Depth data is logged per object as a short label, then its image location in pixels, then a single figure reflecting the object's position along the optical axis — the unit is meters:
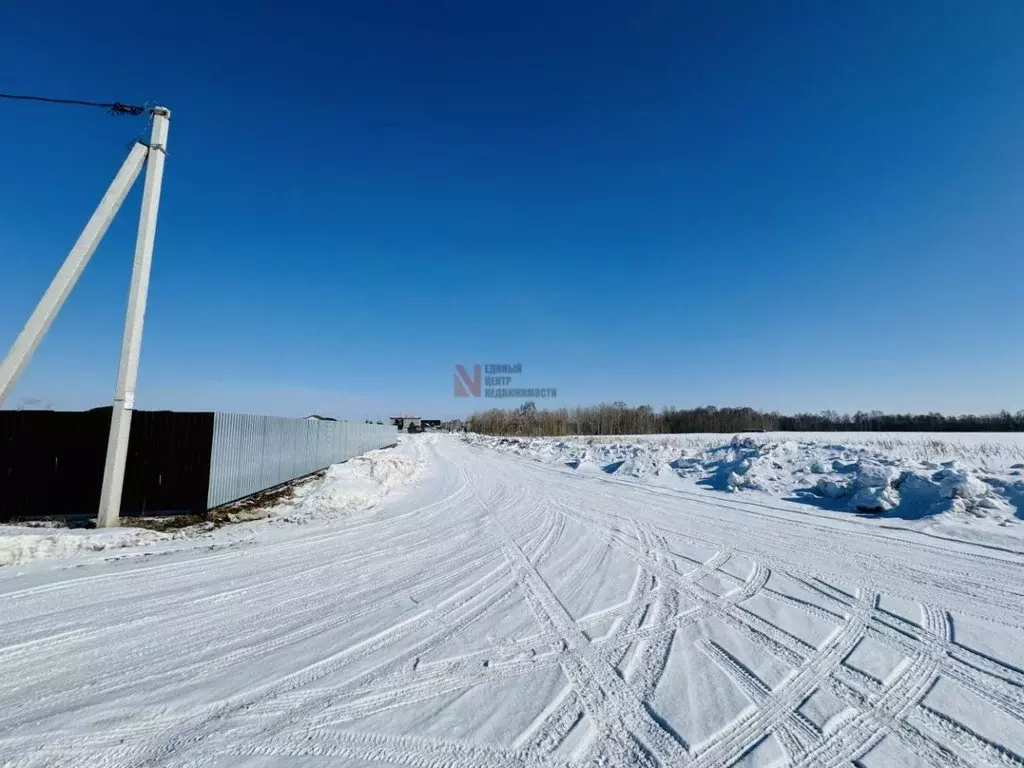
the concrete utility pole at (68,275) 7.93
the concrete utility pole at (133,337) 8.27
